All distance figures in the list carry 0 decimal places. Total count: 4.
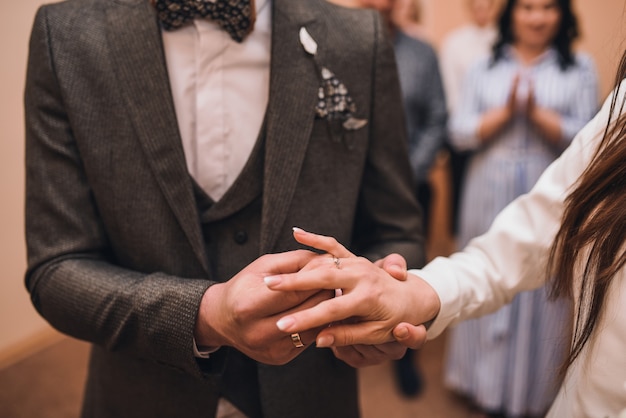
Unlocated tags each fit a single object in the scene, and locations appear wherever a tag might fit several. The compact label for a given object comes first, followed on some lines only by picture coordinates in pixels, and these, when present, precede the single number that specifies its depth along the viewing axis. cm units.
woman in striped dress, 237
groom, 97
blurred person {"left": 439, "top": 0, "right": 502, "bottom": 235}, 319
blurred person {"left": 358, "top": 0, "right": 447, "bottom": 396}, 267
